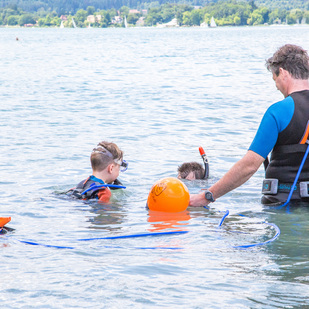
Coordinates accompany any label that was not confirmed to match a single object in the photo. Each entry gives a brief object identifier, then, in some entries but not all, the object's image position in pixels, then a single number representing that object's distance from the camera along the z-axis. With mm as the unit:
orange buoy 6715
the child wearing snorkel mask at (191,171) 9234
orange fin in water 5900
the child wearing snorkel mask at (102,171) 7652
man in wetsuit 5672
